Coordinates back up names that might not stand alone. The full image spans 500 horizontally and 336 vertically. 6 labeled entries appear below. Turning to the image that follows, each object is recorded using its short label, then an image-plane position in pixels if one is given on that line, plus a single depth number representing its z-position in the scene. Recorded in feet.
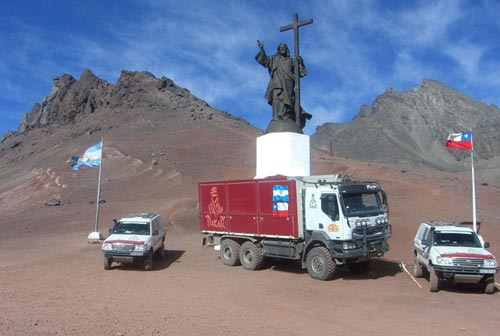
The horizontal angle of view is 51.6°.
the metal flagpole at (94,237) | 82.33
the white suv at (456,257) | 44.04
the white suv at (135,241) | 57.26
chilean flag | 62.64
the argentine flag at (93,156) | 91.50
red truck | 50.60
